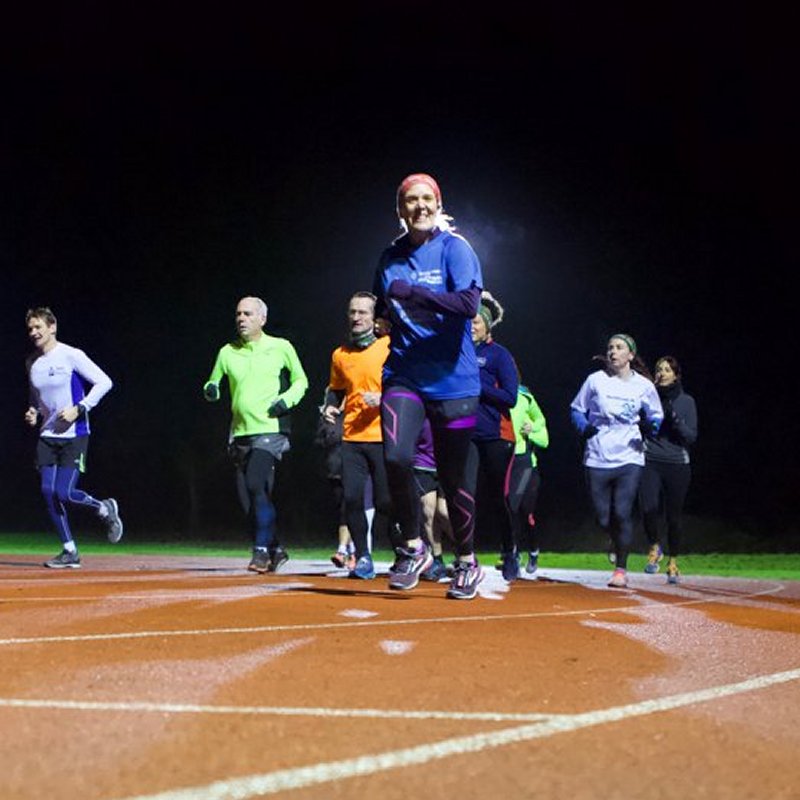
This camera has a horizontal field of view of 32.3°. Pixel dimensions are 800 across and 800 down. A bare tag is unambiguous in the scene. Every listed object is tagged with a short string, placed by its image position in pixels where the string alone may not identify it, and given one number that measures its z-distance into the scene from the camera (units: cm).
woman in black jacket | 1266
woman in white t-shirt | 1112
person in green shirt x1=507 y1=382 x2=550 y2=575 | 1261
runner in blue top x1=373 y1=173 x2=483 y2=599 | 738
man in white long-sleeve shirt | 1152
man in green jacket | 1072
